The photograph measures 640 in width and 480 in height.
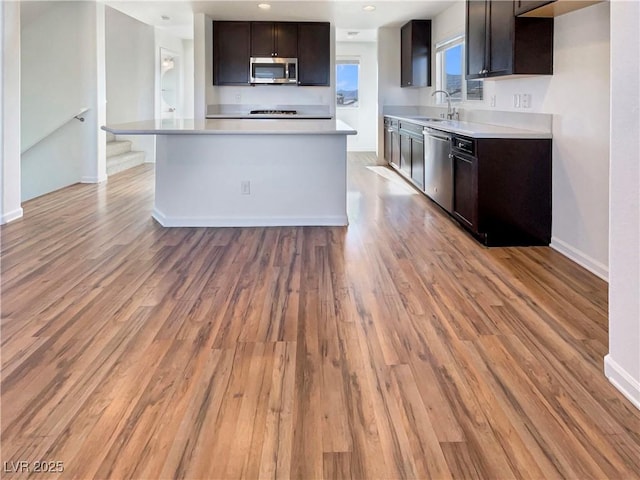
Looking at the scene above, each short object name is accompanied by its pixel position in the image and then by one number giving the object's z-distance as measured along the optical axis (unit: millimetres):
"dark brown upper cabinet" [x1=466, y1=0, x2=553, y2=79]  4047
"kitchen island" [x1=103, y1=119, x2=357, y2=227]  4809
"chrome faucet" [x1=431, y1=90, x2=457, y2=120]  6719
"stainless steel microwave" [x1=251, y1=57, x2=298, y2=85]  8031
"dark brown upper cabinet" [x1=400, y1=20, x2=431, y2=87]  8133
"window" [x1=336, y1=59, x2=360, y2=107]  11680
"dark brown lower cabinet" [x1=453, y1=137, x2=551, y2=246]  4145
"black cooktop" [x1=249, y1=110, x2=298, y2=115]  8297
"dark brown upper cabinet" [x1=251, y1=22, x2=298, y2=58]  7992
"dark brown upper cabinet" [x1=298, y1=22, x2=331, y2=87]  8031
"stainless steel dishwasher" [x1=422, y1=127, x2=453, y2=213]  5062
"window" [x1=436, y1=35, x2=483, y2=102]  6102
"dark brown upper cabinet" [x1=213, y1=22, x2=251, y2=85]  7949
